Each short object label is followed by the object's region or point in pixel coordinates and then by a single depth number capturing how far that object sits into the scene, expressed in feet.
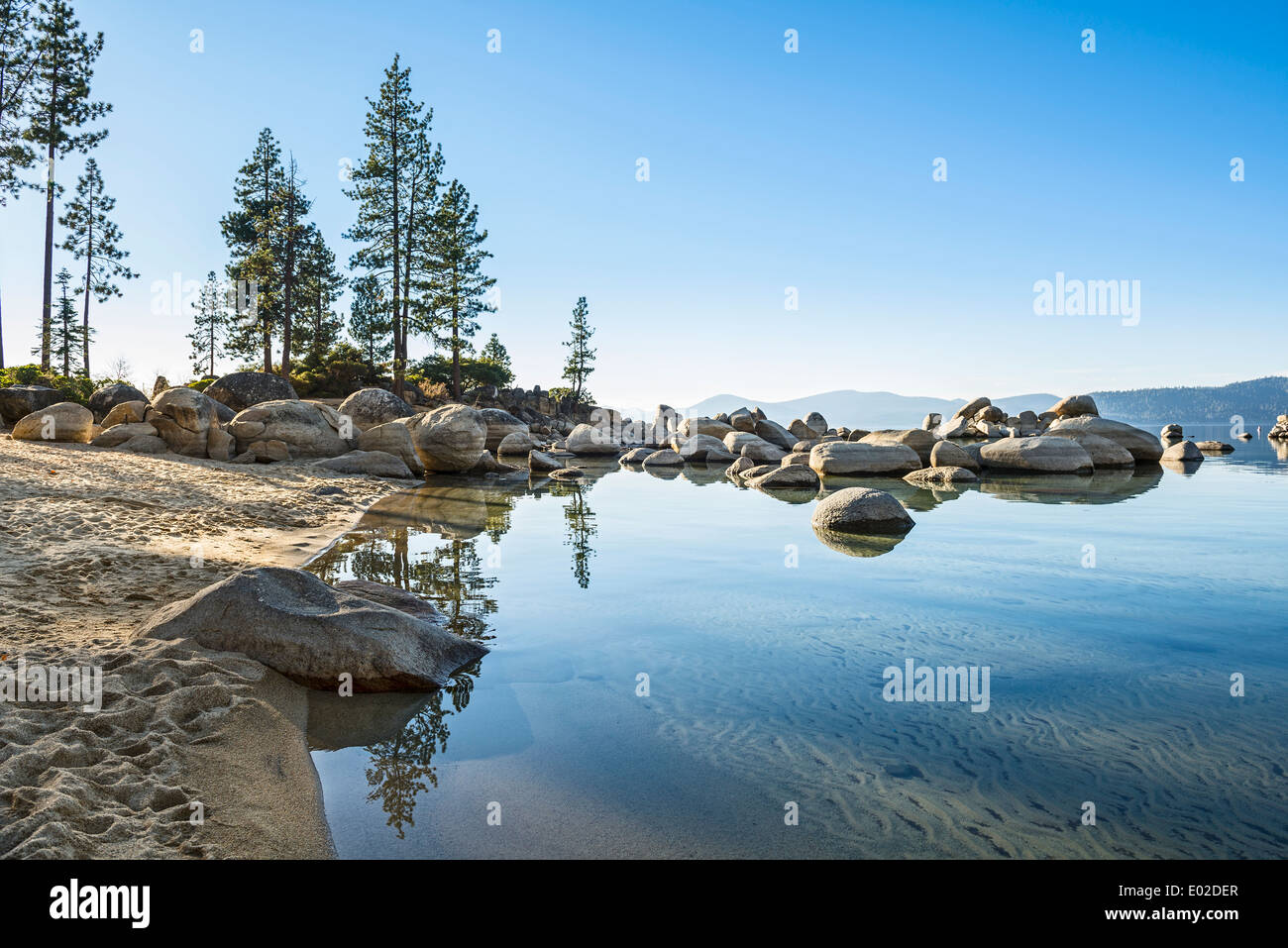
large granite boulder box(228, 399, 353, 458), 57.16
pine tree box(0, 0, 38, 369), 83.87
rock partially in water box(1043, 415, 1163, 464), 79.92
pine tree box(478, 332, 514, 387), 162.66
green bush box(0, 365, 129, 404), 72.90
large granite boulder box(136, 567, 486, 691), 15.34
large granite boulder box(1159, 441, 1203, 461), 90.02
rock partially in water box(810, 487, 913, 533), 36.37
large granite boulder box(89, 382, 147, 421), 67.26
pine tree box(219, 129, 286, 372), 119.03
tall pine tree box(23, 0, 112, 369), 86.79
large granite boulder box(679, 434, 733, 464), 95.09
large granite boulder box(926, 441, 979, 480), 69.77
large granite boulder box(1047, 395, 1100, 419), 107.55
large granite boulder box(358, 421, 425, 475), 62.95
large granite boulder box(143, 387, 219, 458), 52.49
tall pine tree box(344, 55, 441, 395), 111.86
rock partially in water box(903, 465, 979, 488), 61.87
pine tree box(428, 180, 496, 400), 117.19
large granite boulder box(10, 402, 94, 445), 50.65
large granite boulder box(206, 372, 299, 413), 80.02
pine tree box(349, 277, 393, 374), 116.13
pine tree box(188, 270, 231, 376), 178.09
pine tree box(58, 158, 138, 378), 106.63
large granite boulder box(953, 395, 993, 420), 123.52
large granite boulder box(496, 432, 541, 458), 92.79
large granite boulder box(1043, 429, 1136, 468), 76.69
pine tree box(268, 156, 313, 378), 115.75
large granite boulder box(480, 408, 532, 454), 94.84
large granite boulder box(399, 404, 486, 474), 62.13
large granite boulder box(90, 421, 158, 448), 50.60
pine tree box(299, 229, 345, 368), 124.16
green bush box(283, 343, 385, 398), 116.67
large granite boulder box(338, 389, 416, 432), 78.95
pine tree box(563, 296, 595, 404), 187.32
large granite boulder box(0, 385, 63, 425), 58.44
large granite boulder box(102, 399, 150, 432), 54.60
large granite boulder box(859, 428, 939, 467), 77.25
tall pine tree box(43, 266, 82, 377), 104.63
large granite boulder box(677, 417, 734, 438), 112.98
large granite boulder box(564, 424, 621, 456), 104.68
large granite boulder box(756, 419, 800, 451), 107.55
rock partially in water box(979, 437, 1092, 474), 68.13
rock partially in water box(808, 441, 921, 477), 66.59
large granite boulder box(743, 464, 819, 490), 61.57
